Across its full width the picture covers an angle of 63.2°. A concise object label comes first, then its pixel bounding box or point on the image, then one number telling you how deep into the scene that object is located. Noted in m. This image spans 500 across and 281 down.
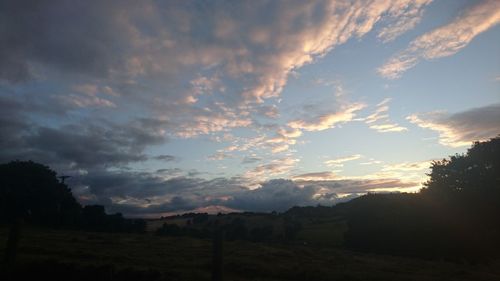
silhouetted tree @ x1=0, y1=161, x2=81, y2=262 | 76.75
